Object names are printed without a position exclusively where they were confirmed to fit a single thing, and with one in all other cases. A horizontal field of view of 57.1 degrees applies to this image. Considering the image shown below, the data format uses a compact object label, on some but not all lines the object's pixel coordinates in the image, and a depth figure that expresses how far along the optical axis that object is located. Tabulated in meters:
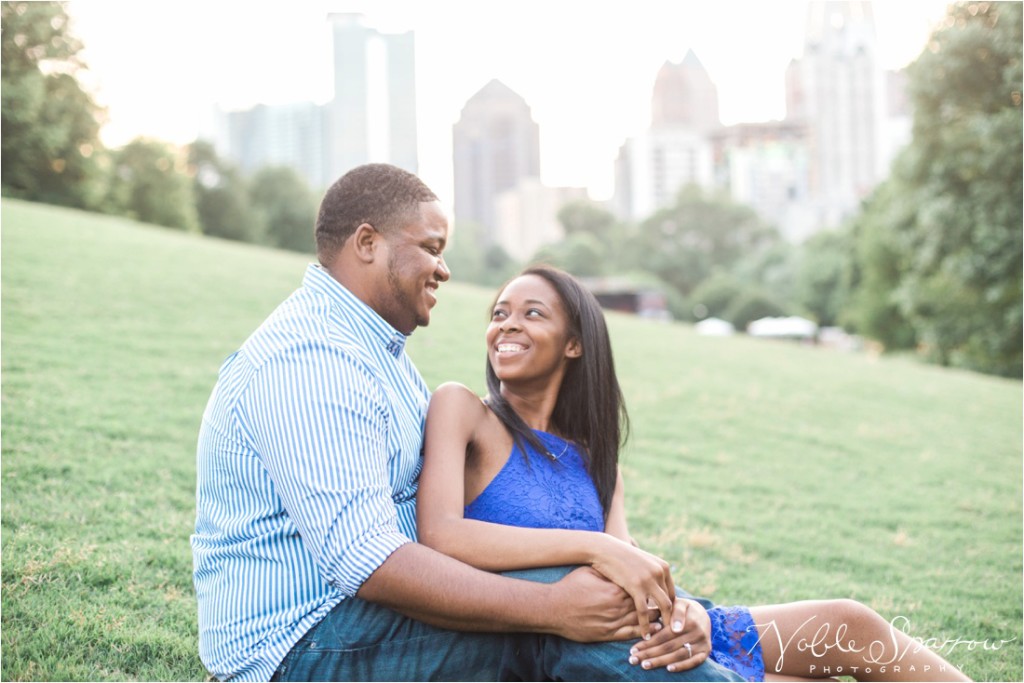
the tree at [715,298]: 66.69
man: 2.75
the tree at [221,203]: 46.47
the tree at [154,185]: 40.12
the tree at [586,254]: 73.57
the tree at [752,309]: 60.97
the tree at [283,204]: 50.25
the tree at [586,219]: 88.25
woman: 2.95
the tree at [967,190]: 19.27
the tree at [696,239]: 83.88
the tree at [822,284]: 58.75
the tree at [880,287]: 33.94
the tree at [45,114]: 18.59
